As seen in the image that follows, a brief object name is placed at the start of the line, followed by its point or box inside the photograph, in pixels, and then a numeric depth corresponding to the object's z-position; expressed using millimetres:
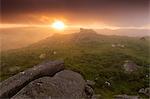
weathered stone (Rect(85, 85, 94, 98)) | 15087
